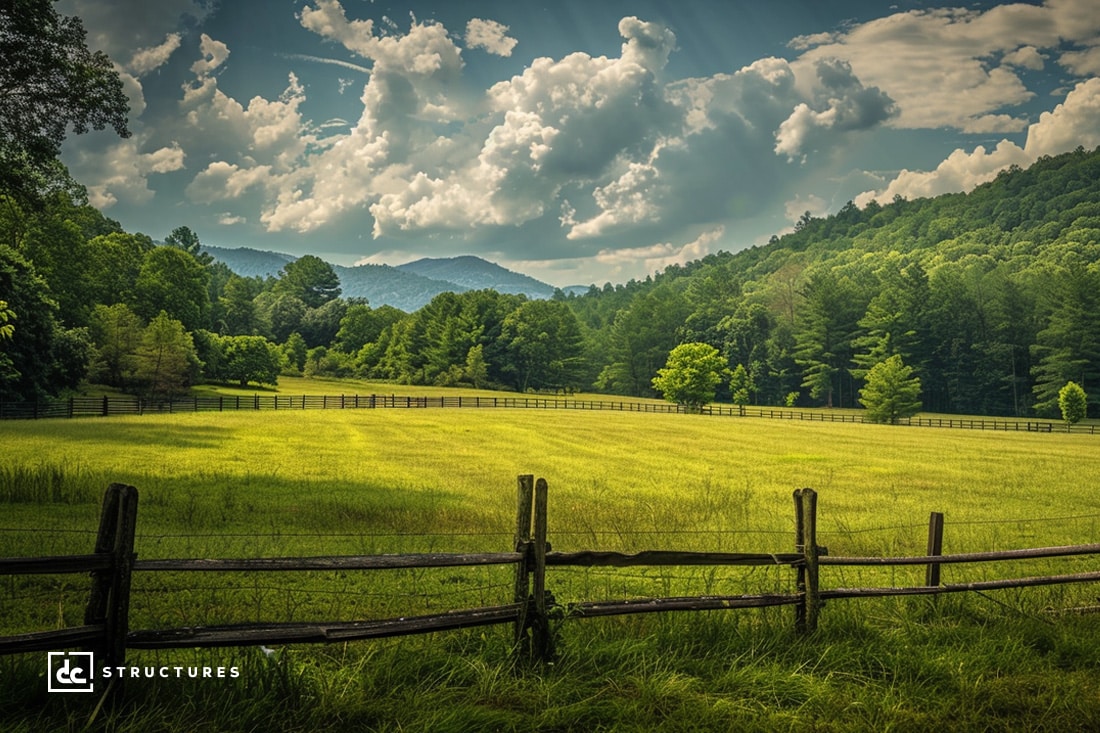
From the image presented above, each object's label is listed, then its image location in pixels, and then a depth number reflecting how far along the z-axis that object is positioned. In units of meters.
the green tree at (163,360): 68.12
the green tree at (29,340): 45.88
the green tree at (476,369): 122.88
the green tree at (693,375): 89.50
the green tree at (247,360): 91.50
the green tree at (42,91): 20.06
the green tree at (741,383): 117.50
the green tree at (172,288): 85.56
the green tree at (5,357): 22.24
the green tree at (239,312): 127.88
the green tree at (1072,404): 71.69
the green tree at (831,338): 118.88
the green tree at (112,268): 76.68
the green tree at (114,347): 67.56
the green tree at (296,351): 132.12
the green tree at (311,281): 174.62
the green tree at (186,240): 150.50
